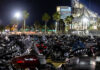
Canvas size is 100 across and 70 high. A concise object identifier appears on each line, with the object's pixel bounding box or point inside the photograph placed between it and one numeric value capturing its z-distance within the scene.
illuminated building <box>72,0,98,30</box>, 135.89
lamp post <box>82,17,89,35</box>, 131.25
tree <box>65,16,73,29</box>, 105.25
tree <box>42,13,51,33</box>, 101.38
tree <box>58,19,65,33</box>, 124.06
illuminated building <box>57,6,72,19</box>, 149.02
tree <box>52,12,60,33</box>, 100.22
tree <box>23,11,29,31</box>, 102.38
